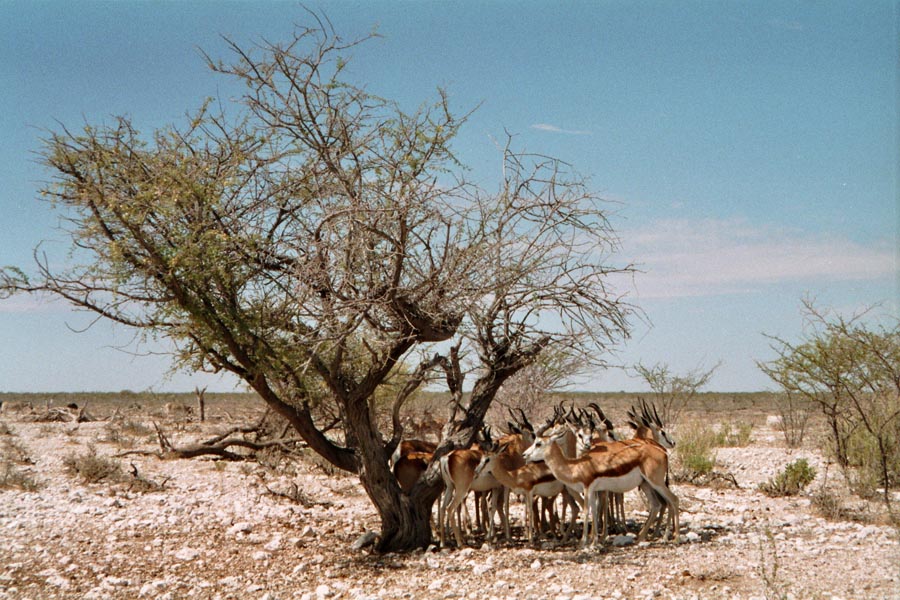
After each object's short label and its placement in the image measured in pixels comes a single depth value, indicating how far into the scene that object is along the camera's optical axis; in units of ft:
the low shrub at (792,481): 46.98
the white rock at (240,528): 38.29
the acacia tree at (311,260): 30.35
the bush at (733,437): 74.55
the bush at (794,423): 75.66
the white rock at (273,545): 35.19
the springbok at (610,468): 32.86
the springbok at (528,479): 34.60
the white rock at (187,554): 33.58
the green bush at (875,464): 44.13
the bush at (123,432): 75.87
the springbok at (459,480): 34.42
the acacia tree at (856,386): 46.83
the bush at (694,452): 53.01
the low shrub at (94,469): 50.52
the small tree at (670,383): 79.66
